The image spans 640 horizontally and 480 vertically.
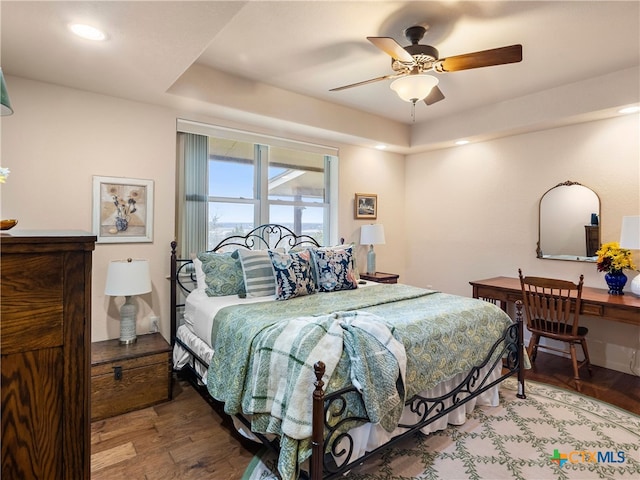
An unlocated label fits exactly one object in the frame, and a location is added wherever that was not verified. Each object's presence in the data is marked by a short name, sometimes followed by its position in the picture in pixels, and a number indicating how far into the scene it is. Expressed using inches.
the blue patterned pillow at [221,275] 116.0
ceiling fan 86.0
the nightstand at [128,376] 97.2
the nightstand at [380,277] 173.5
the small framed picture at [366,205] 186.9
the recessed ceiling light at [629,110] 125.6
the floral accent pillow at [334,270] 129.0
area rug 77.0
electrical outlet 124.5
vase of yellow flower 124.5
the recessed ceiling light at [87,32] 74.2
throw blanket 64.5
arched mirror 141.0
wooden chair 120.2
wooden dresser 32.2
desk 113.0
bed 65.9
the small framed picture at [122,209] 114.7
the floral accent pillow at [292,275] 114.7
